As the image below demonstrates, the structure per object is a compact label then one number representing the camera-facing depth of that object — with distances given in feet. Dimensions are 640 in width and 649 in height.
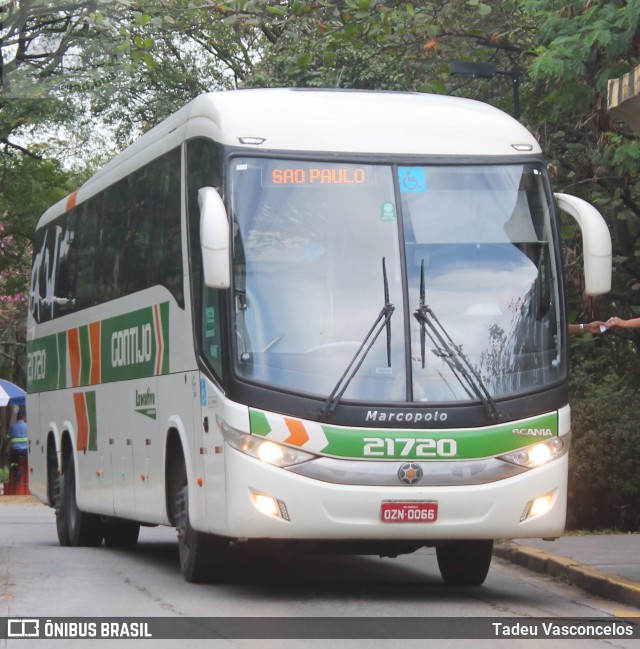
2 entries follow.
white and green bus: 33.17
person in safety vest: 110.83
